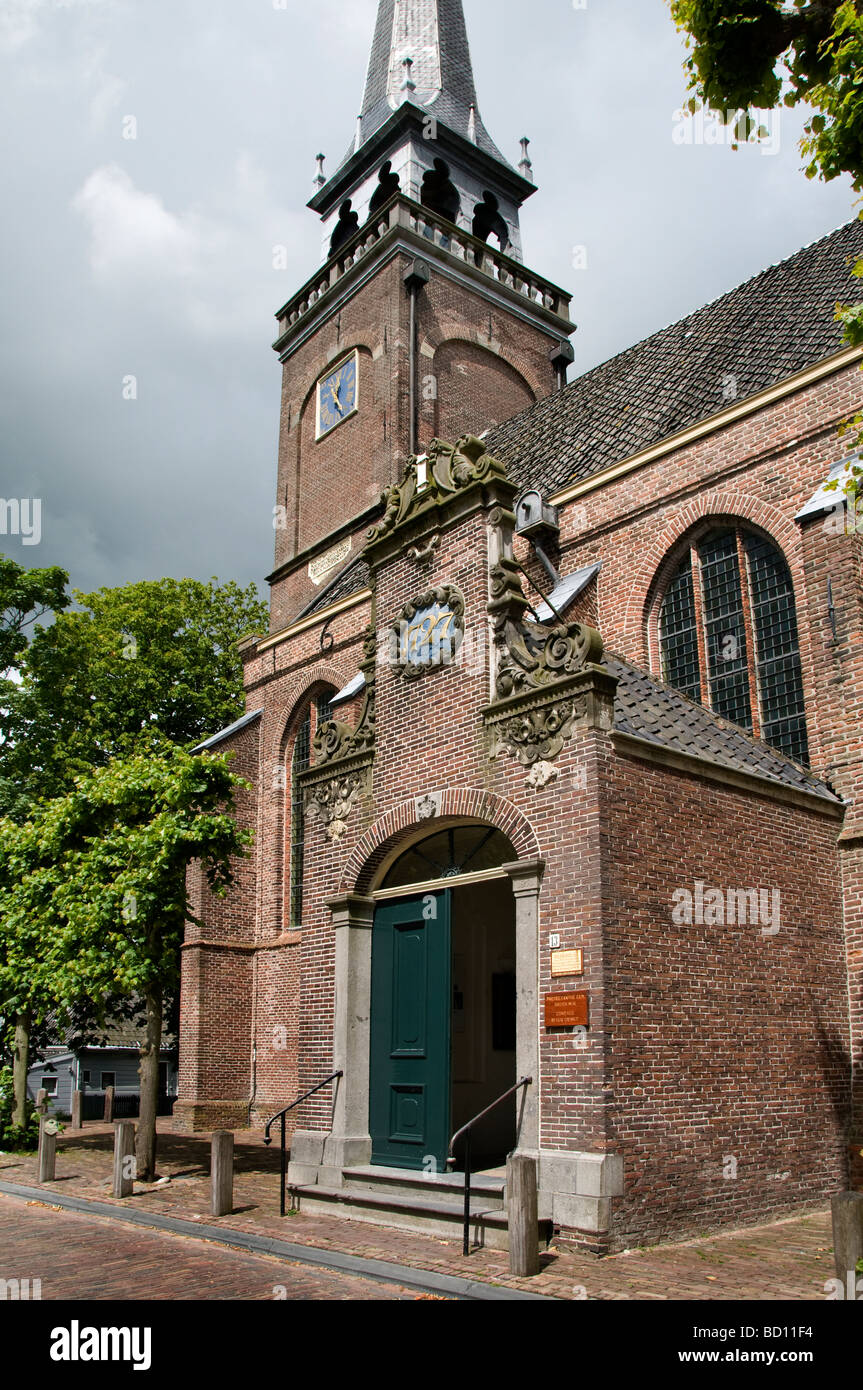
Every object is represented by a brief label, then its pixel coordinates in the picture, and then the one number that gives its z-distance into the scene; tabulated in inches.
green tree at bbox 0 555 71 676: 983.0
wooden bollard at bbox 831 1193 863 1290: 247.4
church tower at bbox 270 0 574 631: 1024.9
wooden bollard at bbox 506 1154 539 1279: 297.9
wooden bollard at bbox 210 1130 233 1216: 428.5
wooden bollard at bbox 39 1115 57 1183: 553.9
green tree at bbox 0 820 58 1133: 649.6
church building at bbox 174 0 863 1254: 357.1
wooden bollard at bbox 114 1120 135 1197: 492.1
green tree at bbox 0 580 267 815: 1003.9
